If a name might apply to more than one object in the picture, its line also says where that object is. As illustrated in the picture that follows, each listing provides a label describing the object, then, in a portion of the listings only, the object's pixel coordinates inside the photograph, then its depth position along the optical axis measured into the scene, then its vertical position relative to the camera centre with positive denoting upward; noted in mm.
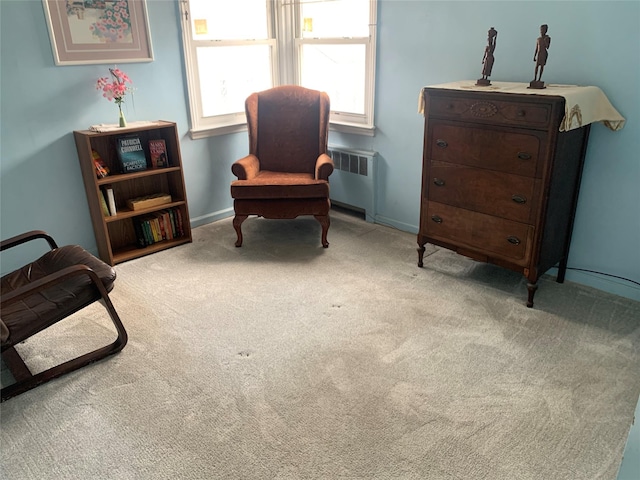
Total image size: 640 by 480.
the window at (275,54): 3748 -35
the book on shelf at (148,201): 3446 -998
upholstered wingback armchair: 3586 -658
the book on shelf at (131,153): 3326 -650
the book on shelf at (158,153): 3477 -676
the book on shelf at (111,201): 3289 -935
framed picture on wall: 3004 +142
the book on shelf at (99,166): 3202 -694
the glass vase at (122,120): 3232 -418
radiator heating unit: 3941 -1036
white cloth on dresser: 2326 -275
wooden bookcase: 3207 -914
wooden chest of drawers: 2459 -680
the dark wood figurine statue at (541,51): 2482 -35
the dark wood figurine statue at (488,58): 2701 -68
